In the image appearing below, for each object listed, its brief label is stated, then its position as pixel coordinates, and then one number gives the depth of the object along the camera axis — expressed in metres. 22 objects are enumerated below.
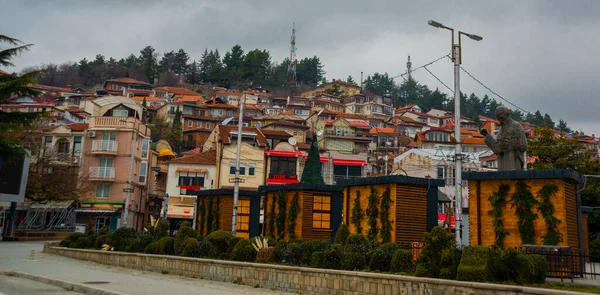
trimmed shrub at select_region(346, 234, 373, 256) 16.22
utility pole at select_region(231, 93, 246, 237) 26.26
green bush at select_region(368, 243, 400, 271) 15.47
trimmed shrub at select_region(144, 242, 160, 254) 23.16
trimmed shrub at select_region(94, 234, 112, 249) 28.08
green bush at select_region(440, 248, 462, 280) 12.85
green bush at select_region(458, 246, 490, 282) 11.93
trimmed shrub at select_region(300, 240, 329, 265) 16.98
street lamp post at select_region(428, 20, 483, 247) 18.22
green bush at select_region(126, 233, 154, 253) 24.62
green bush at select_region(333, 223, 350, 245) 18.88
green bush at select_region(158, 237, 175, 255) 22.72
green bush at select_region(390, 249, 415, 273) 14.35
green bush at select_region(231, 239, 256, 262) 19.05
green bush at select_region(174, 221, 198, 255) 21.89
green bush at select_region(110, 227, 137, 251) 26.50
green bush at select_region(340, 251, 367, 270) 15.73
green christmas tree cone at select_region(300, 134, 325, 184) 32.28
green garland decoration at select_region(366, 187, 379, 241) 21.48
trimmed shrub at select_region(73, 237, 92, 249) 29.59
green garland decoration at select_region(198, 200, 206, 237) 32.41
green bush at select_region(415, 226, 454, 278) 13.14
